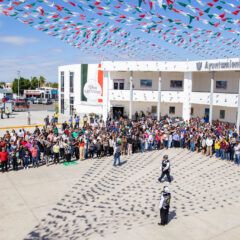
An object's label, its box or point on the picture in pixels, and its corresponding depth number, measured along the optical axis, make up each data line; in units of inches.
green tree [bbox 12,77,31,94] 3501.5
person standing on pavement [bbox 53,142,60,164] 604.8
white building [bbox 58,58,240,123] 1083.9
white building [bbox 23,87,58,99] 3270.2
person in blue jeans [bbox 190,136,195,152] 712.2
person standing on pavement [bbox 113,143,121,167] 593.3
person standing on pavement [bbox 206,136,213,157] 661.6
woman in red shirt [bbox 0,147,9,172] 530.6
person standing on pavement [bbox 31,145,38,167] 573.3
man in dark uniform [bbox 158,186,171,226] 339.0
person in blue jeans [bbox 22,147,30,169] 565.0
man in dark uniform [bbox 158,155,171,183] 487.8
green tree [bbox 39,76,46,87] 4562.5
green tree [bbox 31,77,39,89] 3744.3
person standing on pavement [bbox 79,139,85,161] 643.6
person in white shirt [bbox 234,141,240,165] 593.4
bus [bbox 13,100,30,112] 1859.6
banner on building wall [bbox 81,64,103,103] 1390.3
